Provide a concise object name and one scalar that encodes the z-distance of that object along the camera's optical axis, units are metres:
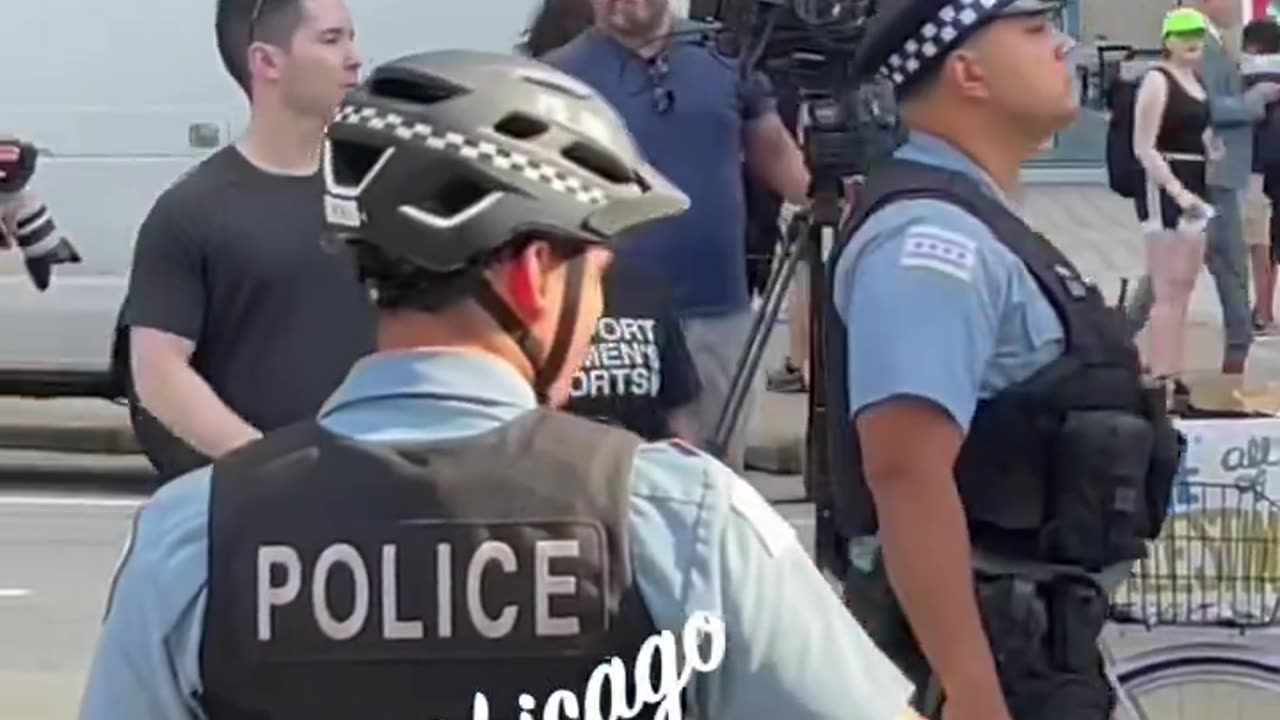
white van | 11.52
